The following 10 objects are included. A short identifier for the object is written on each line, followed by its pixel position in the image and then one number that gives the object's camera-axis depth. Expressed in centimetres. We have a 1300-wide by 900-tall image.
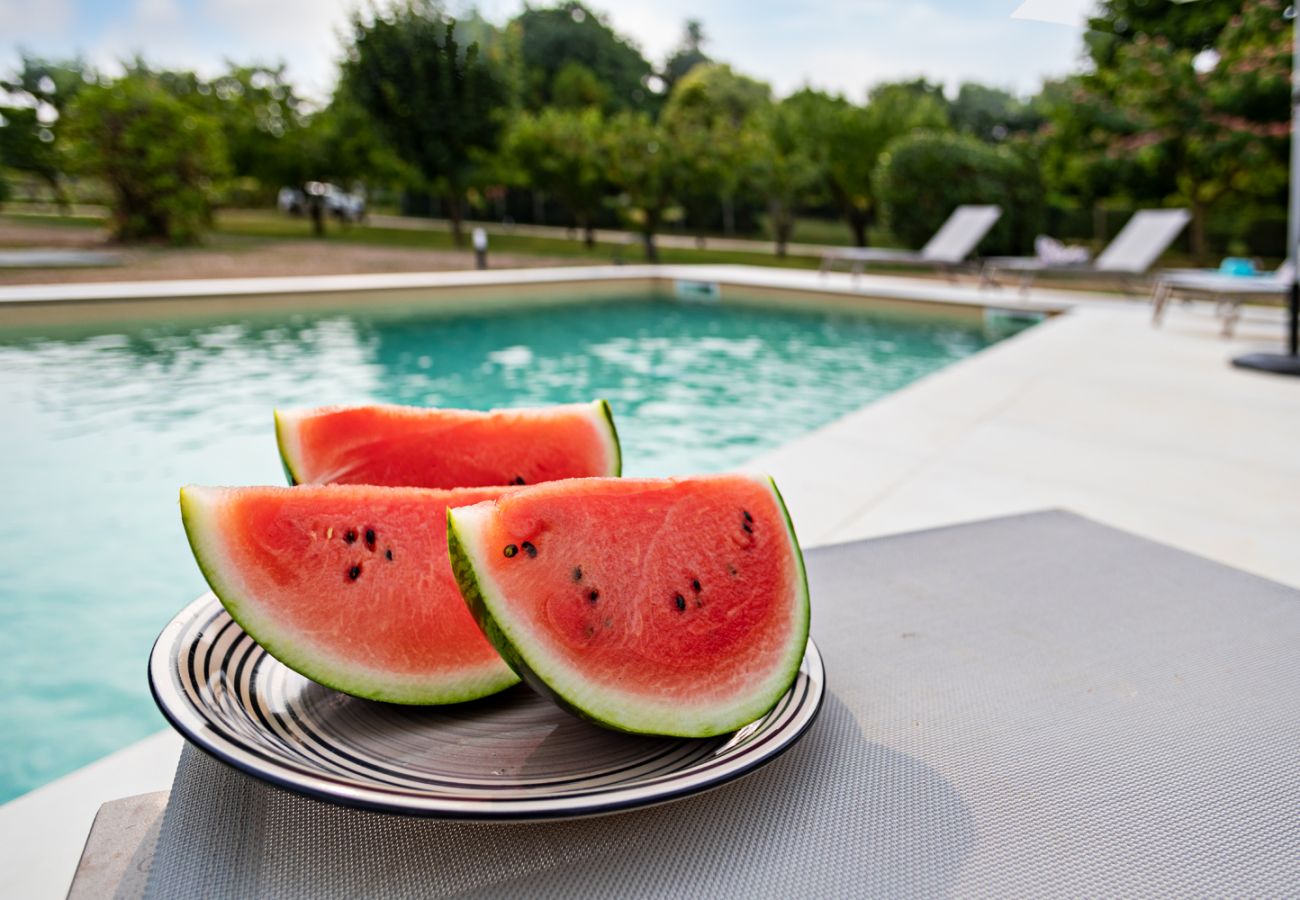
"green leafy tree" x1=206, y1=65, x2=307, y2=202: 2188
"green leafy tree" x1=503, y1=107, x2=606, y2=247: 1900
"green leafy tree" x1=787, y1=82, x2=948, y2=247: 2009
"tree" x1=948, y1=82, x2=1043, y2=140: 3102
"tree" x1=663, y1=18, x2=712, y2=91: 4353
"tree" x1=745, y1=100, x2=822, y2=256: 1898
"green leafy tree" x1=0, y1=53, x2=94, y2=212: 2009
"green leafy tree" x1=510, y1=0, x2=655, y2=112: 3741
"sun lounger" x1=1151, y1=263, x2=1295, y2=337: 666
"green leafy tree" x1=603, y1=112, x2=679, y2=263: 1814
